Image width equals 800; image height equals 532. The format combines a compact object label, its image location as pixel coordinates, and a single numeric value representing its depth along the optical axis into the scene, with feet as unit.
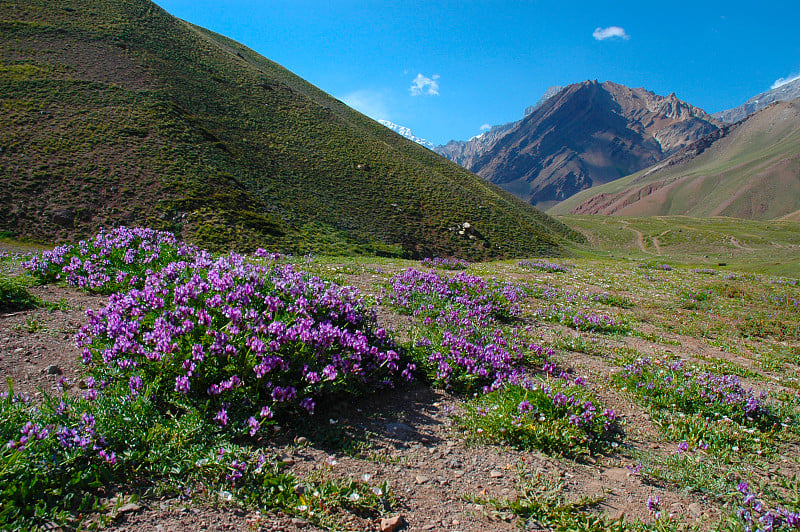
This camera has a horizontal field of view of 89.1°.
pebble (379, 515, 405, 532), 10.69
